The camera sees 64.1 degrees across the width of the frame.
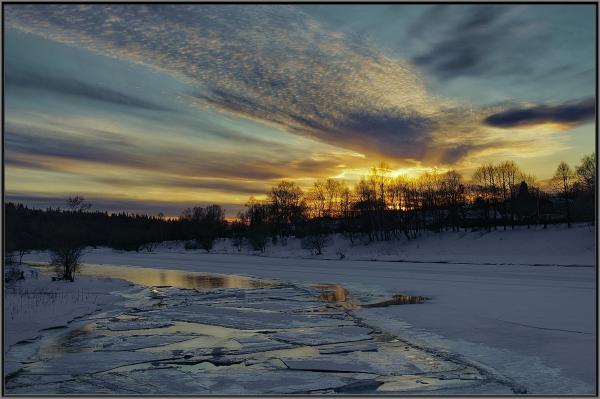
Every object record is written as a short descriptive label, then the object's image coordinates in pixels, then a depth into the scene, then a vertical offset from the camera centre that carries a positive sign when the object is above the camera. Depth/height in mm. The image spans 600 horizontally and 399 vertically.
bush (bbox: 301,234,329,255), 67750 -4445
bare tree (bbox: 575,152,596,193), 66500 +6203
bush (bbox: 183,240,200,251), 104812 -7352
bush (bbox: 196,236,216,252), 93062 -5979
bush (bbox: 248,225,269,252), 82062 -4356
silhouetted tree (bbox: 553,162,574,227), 75000 +5970
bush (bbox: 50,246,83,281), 30703 -3081
